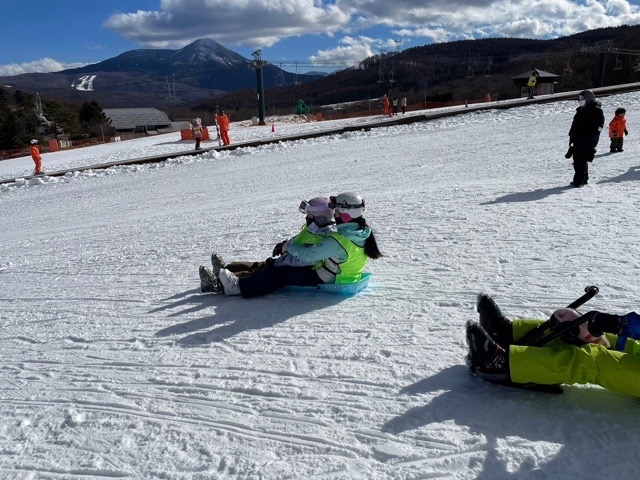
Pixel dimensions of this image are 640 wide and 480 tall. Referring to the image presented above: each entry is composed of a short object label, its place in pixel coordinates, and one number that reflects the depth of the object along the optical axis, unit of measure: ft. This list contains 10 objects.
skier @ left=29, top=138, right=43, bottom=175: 60.70
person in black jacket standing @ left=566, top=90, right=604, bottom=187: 26.17
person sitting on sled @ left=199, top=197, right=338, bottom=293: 15.11
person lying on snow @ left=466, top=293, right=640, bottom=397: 8.78
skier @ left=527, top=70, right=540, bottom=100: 81.36
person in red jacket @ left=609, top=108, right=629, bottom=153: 34.35
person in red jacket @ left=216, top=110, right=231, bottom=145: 67.36
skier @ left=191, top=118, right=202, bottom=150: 69.47
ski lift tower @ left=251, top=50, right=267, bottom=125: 109.60
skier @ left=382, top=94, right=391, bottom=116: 93.56
